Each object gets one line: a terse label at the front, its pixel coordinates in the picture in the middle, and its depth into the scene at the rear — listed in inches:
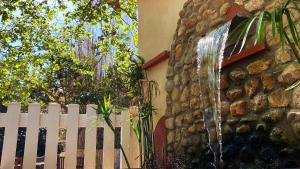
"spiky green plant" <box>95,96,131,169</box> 95.7
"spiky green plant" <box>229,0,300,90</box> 42.2
